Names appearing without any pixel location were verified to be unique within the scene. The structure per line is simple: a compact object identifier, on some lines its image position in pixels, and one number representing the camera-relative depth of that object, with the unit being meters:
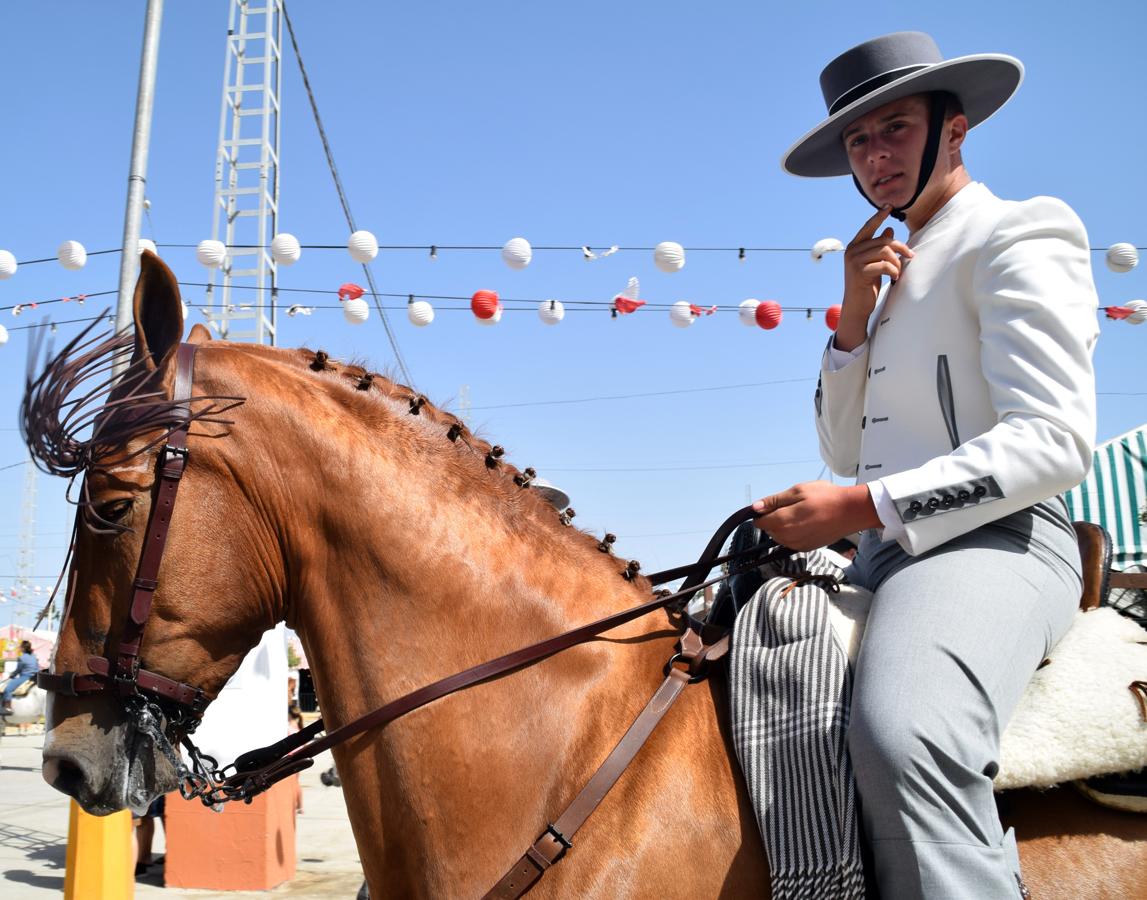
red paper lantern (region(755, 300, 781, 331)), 10.70
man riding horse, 1.73
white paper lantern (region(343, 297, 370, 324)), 10.79
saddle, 1.88
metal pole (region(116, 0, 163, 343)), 5.89
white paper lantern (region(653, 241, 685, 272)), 10.05
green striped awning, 6.81
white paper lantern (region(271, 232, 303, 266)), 9.61
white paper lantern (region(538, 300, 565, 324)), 10.68
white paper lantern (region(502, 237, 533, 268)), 9.86
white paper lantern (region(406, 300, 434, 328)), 10.88
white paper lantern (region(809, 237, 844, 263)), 9.92
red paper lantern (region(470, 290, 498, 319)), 10.22
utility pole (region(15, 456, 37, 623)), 45.06
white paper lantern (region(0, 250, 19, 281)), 9.28
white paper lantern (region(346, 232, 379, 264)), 9.61
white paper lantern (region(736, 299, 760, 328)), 10.69
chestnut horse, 1.90
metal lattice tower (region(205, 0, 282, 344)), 12.09
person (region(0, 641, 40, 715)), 17.97
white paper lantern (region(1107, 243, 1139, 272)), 9.83
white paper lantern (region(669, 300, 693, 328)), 10.70
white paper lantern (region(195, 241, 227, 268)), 9.77
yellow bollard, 5.86
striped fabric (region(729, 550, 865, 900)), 1.76
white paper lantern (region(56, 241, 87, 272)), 9.49
